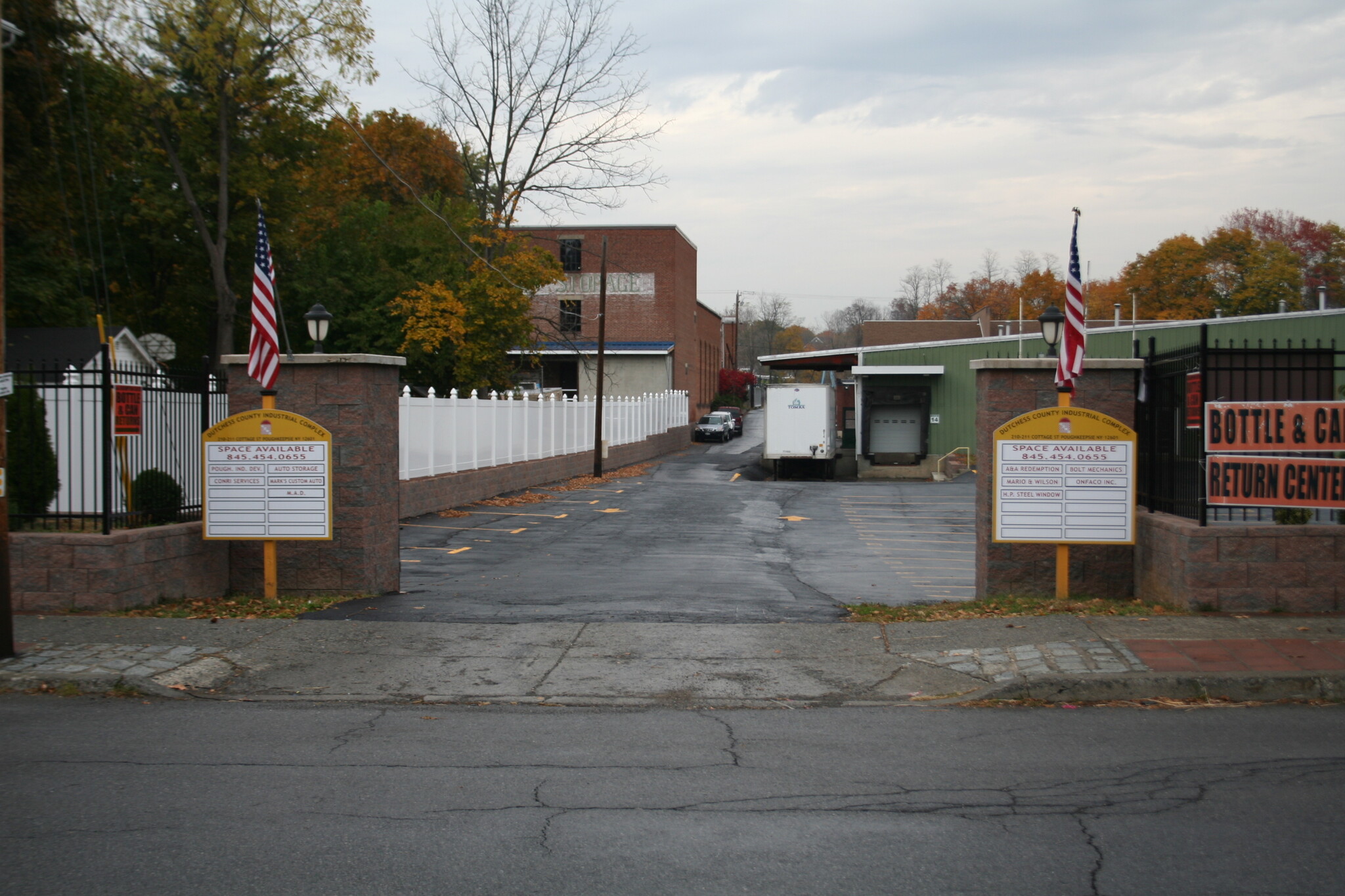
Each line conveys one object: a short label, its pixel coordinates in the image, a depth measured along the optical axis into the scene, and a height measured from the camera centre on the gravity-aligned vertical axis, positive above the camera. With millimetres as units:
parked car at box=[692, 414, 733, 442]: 65375 -1016
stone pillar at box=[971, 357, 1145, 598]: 10656 -138
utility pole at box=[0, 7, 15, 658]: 8211 -1370
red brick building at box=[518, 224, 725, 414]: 65375 +6527
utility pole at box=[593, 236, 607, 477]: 37312 -82
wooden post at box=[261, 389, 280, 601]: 10883 -1526
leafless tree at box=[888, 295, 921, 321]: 130125 +12719
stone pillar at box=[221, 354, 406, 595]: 11117 -522
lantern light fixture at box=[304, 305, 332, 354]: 17438 +1496
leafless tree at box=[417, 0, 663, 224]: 38875 +9882
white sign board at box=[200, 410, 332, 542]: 10703 -668
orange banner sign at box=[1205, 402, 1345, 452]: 9266 -123
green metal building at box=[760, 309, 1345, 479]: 41625 +513
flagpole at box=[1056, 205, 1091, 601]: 10203 -1332
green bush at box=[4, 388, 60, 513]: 10875 -455
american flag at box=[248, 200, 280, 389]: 10734 +754
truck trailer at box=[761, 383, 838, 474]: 39875 -431
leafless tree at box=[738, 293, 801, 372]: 152125 +11967
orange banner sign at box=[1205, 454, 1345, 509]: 9273 -599
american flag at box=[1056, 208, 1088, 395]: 9836 +687
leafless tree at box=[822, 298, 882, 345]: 143625 +12751
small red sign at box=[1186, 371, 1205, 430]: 9531 +100
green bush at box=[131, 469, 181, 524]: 10680 -841
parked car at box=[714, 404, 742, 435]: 71812 -166
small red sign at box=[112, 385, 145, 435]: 10297 +24
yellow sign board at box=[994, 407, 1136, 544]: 10086 -625
